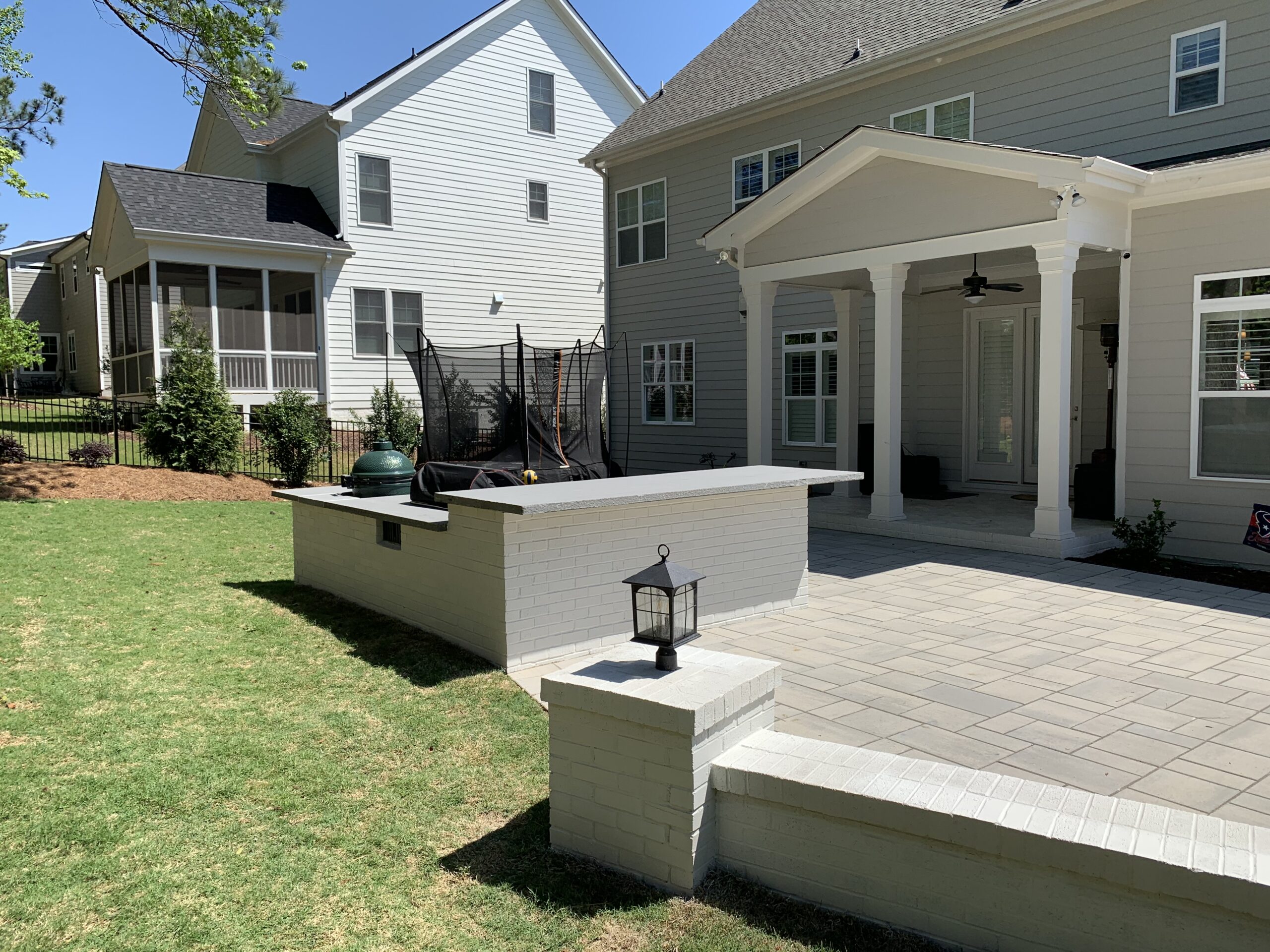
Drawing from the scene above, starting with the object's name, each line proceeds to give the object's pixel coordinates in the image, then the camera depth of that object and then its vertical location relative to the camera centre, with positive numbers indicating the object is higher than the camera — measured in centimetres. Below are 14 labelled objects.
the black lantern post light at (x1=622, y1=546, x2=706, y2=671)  351 -77
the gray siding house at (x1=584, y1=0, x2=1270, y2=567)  855 +170
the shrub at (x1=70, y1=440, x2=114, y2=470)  1303 -51
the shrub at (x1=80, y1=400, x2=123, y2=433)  1502 +9
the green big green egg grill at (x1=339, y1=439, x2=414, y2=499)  764 -50
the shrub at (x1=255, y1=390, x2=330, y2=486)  1385 -29
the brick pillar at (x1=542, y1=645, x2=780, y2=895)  313 -121
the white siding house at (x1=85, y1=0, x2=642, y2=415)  1822 +431
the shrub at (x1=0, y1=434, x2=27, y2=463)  1296 -44
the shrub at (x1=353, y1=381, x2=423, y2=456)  1634 -13
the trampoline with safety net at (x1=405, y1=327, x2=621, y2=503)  827 +2
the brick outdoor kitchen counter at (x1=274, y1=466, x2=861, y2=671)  539 -93
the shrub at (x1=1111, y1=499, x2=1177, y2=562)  846 -122
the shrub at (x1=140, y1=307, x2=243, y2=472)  1336 -2
